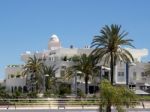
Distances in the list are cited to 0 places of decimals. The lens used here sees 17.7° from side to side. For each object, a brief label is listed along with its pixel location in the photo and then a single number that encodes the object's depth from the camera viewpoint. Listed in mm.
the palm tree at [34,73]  86250
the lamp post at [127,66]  70550
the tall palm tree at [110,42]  67500
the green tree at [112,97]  28953
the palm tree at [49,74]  83750
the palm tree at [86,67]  76000
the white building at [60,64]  84688
